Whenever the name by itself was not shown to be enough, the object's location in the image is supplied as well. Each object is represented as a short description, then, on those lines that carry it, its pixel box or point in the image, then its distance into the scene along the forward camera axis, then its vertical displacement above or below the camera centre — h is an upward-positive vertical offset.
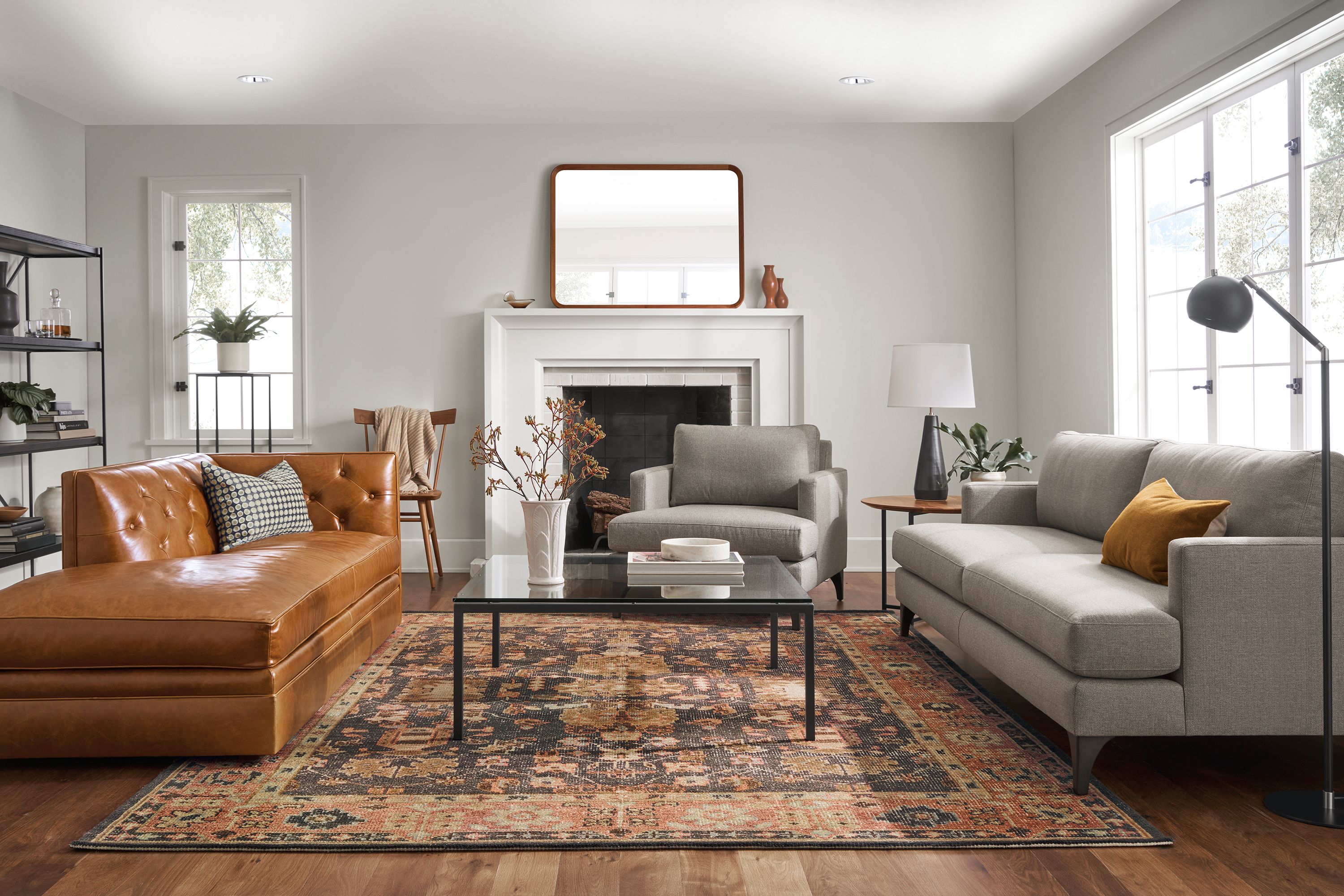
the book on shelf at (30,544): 3.97 -0.40
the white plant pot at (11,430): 4.24 +0.09
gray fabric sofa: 2.20 -0.44
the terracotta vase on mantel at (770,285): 5.44 +0.90
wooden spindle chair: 4.99 -0.29
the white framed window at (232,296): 5.57 +0.89
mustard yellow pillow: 2.55 -0.24
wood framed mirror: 5.48 +1.19
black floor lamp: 2.09 -0.05
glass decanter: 4.42 +0.61
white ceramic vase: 2.87 -0.30
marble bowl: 2.93 -0.32
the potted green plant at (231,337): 5.32 +0.62
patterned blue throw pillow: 3.42 -0.21
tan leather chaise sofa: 2.36 -0.52
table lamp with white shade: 4.28 +0.25
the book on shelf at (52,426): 4.45 +0.11
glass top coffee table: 2.60 -0.42
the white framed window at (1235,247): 3.28 +0.76
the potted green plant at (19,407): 4.24 +0.20
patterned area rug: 2.06 -0.81
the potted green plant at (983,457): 4.36 -0.07
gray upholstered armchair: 4.04 -0.25
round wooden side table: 4.09 -0.27
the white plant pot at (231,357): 5.32 +0.51
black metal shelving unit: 4.06 +0.49
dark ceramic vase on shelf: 4.22 +0.62
